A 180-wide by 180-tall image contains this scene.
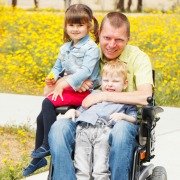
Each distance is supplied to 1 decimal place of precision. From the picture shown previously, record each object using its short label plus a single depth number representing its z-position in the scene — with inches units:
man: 176.8
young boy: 178.9
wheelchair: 182.1
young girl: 189.9
